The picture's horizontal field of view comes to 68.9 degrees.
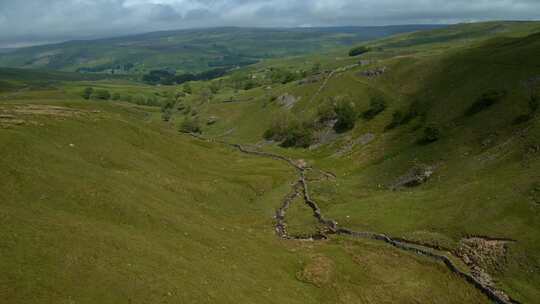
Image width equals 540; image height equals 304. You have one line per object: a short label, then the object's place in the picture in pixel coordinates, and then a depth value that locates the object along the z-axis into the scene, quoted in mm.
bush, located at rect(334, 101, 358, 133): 131000
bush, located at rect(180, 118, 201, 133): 184000
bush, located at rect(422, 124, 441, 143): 93625
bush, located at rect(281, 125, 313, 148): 135625
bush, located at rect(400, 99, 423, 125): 113875
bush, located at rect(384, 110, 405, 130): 115875
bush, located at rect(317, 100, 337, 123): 142250
